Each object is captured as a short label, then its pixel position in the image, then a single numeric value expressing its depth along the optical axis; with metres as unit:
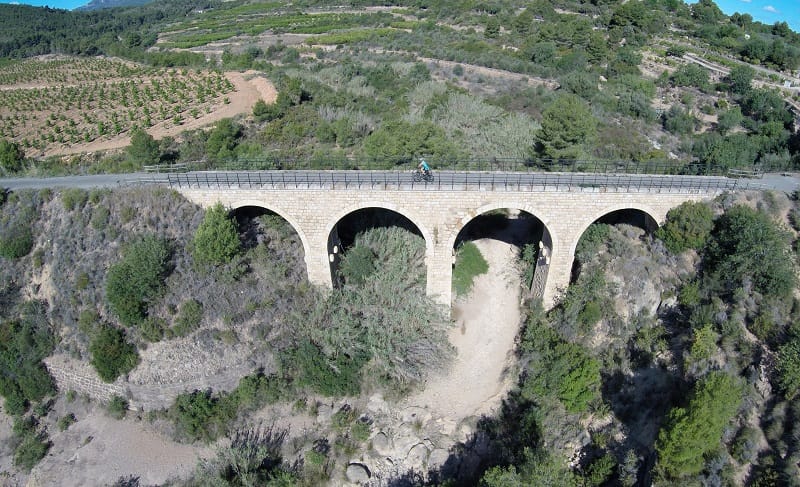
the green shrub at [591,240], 27.14
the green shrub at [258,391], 23.48
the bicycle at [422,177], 25.90
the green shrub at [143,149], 31.47
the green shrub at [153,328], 24.12
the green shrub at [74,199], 26.72
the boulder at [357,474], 21.39
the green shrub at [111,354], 23.66
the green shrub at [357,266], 27.50
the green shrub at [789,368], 17.61
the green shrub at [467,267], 30.45
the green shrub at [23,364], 24.52
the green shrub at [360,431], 22.67
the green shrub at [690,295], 23.20
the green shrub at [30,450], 22.41
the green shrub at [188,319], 24.38
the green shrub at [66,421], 23.89
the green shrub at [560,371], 21.78
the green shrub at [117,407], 23.72
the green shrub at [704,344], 20.19
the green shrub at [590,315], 25.19
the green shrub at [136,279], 23.89
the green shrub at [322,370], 23.89
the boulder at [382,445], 22.58
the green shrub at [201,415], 22.59
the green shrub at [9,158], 31.61
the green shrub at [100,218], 26.03
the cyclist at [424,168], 25.97
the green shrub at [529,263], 29.80
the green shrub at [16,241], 25.64
